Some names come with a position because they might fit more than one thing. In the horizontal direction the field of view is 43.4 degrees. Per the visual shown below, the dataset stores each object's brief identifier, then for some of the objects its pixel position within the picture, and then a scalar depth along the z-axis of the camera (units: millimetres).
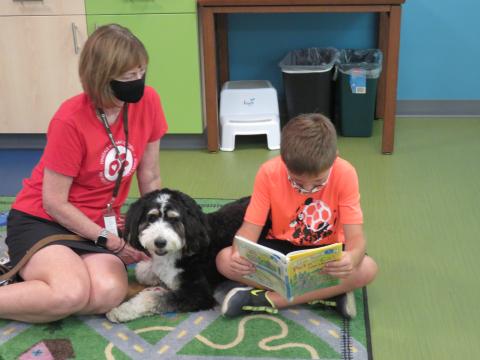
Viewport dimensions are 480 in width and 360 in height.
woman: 1766
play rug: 1706
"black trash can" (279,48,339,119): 3635
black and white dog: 1788
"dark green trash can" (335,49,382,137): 3568
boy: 1780
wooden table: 3160
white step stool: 3533
